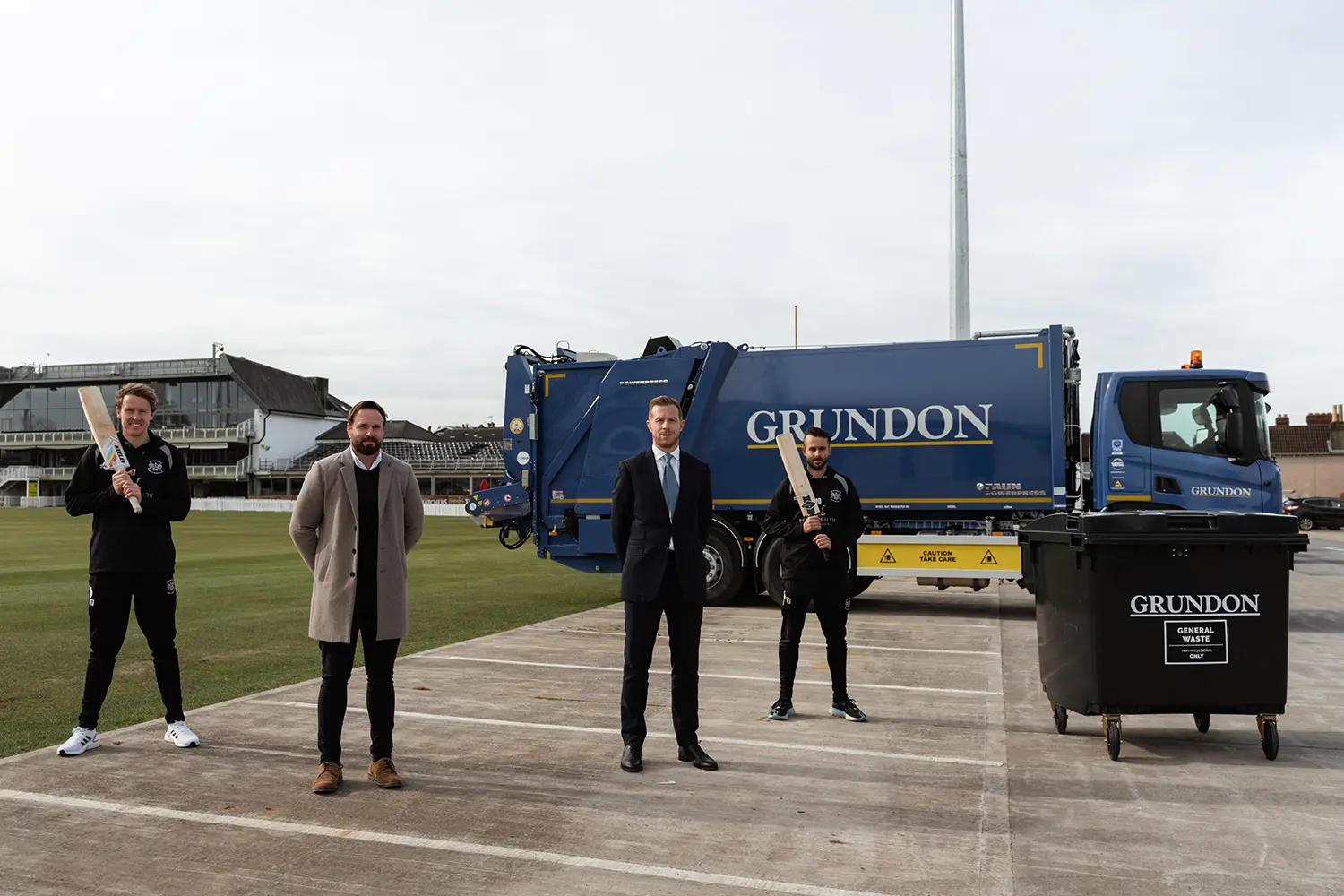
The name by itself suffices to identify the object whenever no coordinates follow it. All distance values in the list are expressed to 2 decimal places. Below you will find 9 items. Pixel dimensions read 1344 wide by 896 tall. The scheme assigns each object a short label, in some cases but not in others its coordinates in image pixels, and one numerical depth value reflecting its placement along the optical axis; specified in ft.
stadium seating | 274.98
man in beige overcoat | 16.30
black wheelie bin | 18.40
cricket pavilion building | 282.15
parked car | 131.23
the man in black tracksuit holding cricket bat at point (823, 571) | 21.27
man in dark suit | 17.89
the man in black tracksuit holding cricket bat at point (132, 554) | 17.97
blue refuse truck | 38.22
